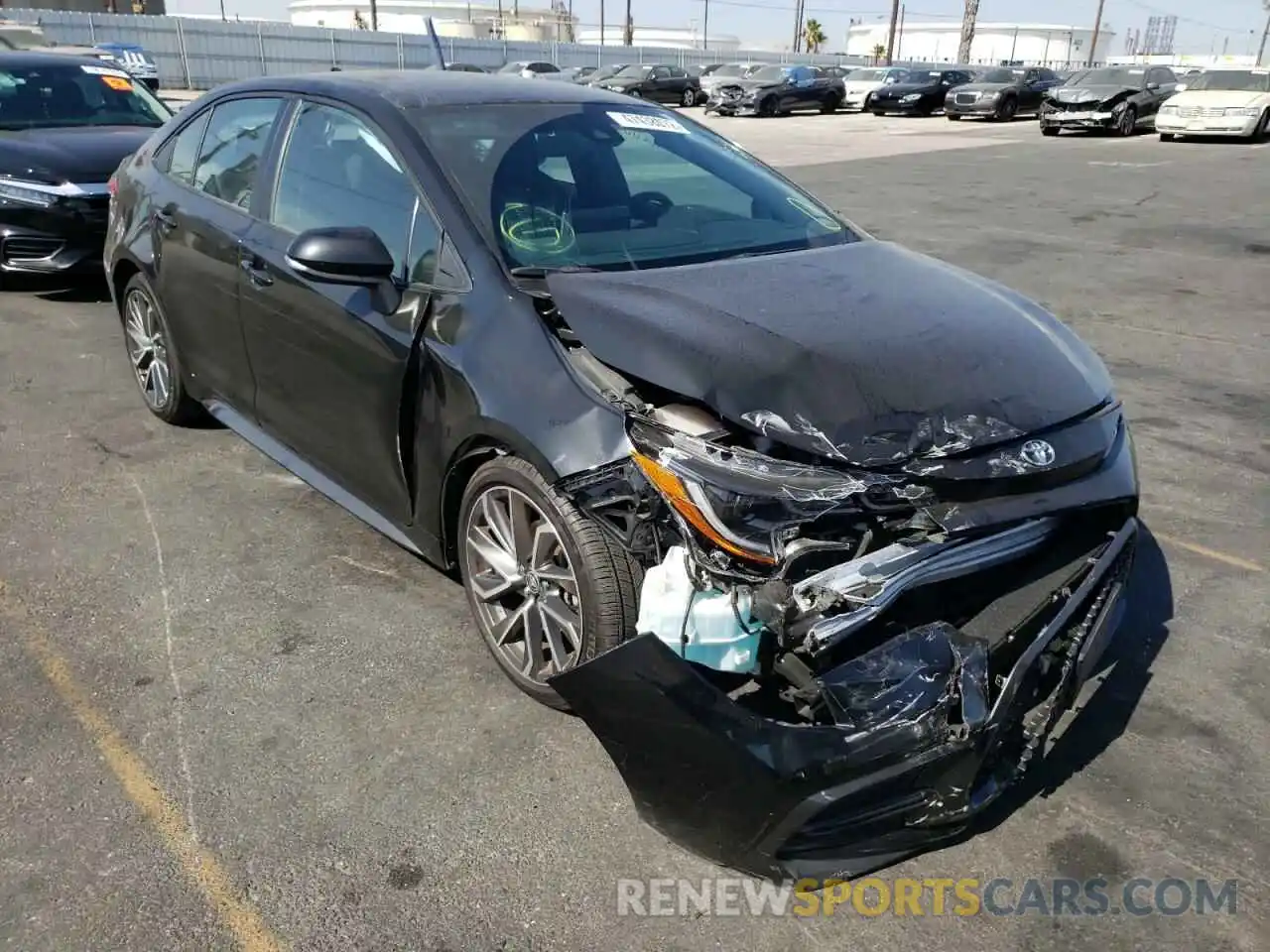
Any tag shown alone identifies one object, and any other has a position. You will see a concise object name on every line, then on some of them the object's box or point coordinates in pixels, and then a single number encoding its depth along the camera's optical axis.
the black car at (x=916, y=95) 31.55
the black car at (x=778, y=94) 32.38
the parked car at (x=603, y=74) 34.02
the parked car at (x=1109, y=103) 23.09
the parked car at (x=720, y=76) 34.19
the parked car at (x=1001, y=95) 28.91
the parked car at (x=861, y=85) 34.34
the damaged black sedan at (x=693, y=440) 2.14
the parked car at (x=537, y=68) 33.34
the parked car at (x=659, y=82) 33.84
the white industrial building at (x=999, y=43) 106.06
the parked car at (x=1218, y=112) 21.47
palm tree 103.94
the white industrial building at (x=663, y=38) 112.12
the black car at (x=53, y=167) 6.84
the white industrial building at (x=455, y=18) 86.19
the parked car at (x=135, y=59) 24.64
